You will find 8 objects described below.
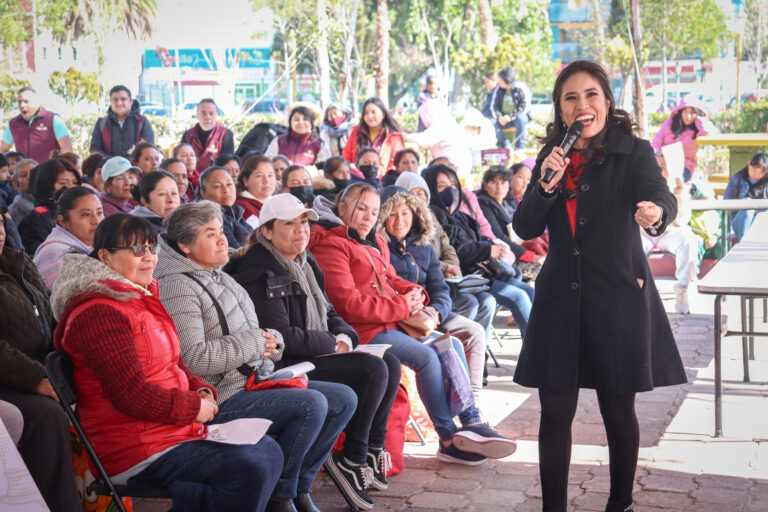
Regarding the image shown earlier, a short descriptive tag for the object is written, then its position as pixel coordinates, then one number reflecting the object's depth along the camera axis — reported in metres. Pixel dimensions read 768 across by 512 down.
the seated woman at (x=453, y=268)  6.34
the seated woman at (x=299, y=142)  9.59
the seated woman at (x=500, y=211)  7.91
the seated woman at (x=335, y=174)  7.46
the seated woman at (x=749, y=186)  11.52
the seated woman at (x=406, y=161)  8.45
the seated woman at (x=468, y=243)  6.97
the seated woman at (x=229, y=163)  7.78
